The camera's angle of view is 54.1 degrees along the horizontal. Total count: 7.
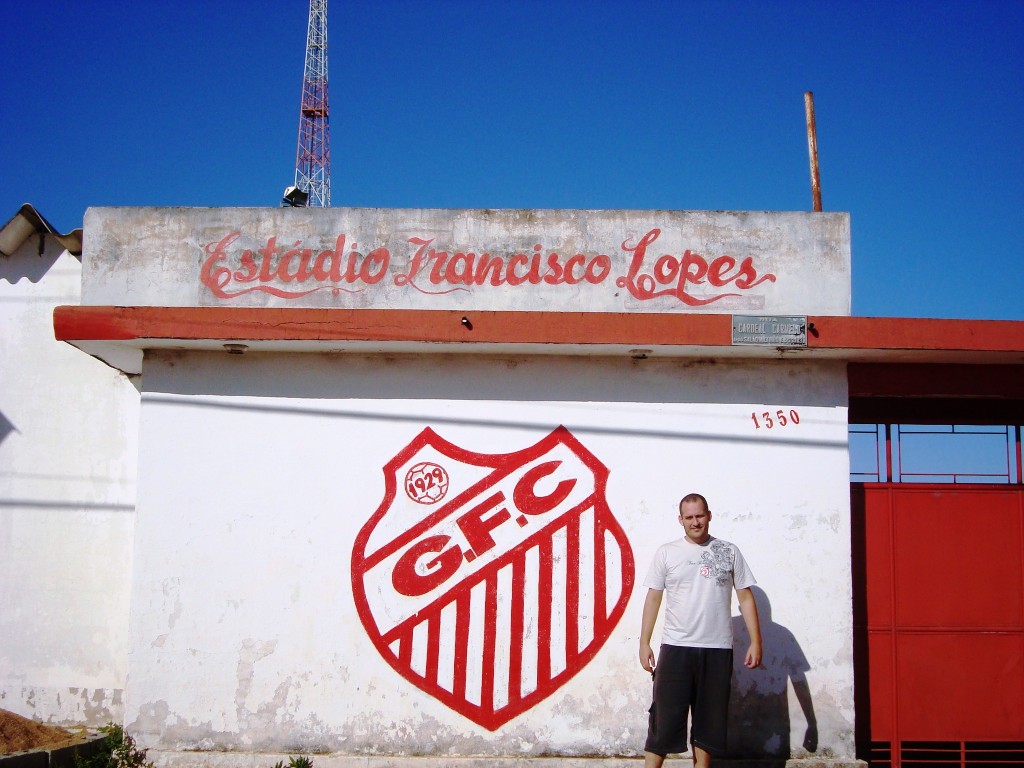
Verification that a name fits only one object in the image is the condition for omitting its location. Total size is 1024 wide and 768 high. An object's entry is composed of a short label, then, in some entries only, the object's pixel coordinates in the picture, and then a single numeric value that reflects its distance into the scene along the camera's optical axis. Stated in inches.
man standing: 250.2
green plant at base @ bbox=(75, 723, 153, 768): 288.4
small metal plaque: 292.7
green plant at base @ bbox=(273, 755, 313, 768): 285.9
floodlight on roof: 389.7
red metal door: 308.0
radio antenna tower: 940.0
